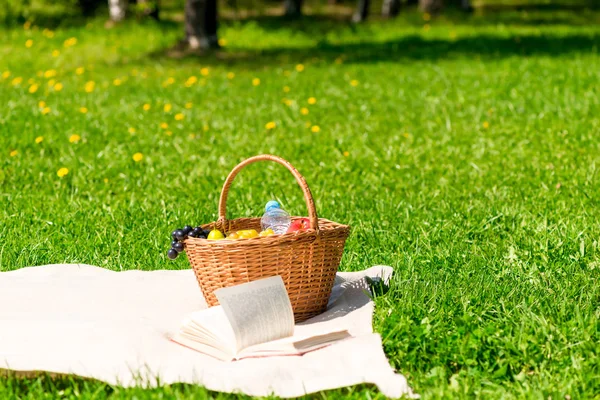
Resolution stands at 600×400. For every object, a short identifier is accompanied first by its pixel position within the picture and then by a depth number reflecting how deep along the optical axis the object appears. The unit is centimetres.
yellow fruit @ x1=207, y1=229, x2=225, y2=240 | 367
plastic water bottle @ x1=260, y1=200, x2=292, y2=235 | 386
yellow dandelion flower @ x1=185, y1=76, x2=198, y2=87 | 999
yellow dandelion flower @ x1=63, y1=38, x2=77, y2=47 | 1377
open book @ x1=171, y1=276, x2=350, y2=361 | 318
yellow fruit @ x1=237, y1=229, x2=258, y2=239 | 362
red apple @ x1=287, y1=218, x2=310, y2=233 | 369
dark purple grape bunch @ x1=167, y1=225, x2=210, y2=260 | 365
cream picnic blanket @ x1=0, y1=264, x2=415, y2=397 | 295
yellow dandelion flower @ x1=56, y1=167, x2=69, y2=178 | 605
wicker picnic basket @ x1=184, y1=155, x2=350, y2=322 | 344
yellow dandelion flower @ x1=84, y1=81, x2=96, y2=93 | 938
